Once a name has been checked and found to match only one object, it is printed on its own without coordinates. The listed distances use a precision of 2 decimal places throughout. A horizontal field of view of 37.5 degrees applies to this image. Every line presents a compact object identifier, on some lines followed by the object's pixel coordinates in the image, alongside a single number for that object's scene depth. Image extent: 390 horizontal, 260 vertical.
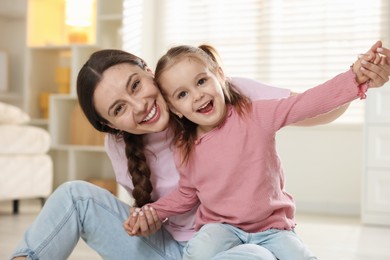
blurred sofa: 3.01
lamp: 3.84
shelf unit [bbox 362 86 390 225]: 2.88
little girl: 1.26
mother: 1.33
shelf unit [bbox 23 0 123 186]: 3.79
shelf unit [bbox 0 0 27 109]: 4.14
